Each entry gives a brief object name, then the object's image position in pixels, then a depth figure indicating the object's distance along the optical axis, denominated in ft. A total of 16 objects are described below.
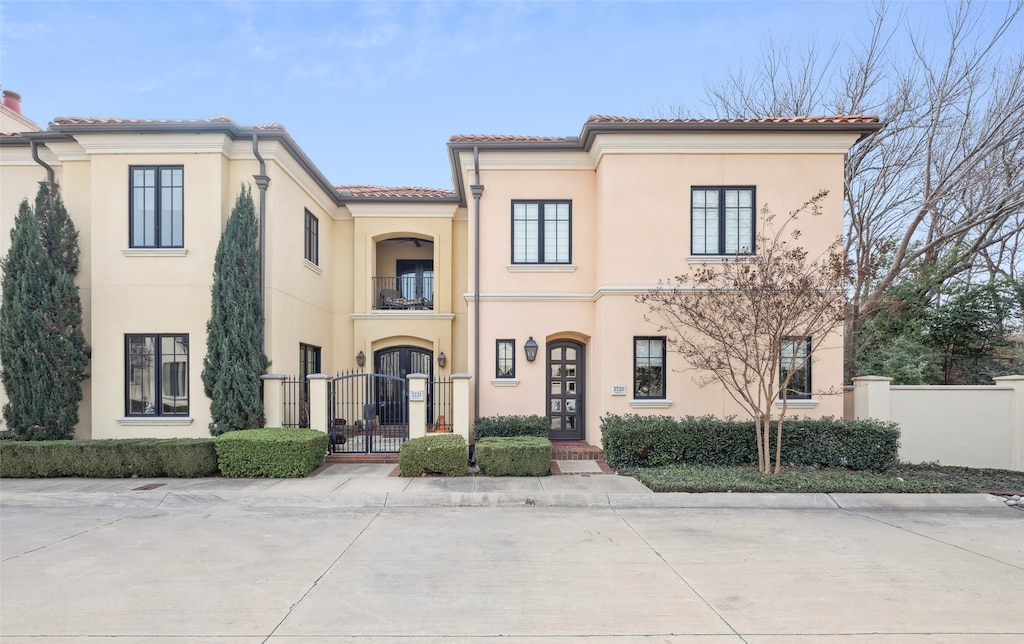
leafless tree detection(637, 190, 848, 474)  30.86
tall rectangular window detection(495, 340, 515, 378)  41.63
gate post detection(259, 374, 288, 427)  36.42
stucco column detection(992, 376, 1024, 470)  35.83
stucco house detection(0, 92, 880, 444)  36.86
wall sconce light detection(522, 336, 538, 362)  41.02
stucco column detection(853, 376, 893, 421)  36.70
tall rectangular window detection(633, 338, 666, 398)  38.75
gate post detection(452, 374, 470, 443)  35.53
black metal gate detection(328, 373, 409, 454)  38.34
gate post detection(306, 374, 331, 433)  36.52
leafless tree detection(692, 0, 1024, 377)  49.60
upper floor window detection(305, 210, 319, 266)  45.77
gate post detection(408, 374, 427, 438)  35.91
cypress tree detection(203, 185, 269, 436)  35.45
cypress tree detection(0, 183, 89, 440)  34.81
